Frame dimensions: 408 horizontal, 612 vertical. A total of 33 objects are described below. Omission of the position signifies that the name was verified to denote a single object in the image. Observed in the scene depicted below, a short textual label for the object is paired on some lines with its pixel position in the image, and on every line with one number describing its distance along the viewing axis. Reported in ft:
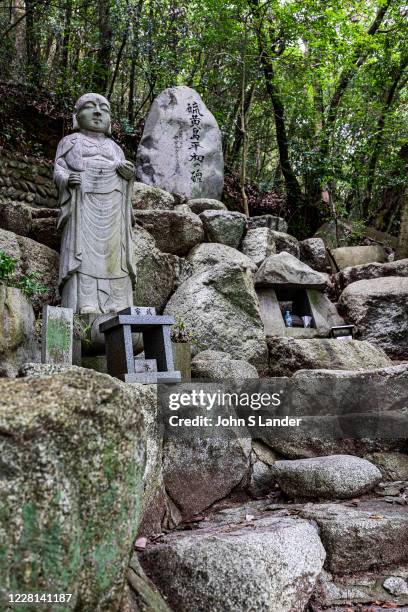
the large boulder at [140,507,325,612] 8.51
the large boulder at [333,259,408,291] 26.99
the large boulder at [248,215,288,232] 32.76
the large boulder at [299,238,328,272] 30.96
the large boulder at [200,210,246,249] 26.91
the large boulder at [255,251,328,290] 23.84
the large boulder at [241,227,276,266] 27.50
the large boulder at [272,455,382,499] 12.40
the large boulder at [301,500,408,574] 10.62
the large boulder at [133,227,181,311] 22.54
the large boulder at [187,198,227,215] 28.99
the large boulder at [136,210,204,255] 24.93
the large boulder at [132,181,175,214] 27.09
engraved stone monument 30.81
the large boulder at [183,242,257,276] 23.04
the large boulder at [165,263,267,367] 20.61
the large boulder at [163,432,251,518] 12.53
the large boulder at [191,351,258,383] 15.99
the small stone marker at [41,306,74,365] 12.15
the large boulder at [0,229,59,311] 19.97
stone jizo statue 18.77
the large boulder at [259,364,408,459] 14.60
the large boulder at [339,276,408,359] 23.31
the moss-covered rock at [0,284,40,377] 11.74
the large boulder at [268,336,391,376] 19.42
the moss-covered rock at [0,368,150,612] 5.45
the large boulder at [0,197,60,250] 22.50
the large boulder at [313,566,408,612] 9.86
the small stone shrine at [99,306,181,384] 13.07
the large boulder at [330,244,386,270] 31.60
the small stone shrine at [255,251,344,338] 23.75
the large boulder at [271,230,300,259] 29.63
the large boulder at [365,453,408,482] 14.16
